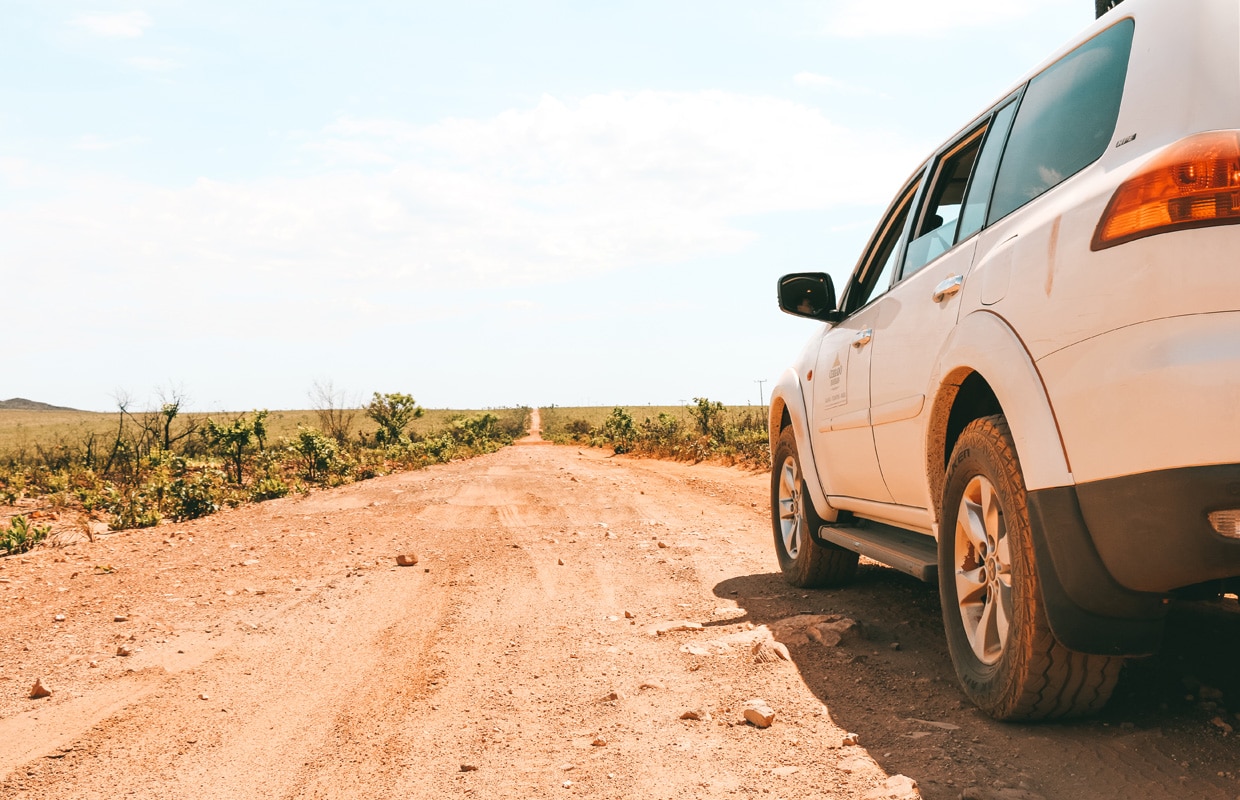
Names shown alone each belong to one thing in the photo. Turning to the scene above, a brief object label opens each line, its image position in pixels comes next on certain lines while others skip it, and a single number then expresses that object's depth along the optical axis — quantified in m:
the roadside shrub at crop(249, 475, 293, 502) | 12.55
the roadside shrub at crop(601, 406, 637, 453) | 30.28
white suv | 2.09
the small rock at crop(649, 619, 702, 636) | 4.45
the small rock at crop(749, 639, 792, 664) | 3.81
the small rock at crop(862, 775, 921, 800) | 2.42
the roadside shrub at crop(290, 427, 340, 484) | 15.27
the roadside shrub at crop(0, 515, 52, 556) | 8.38
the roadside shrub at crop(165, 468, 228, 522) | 11.20
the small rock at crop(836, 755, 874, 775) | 2.66
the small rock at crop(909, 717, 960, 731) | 2.91
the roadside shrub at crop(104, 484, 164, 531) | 10.36
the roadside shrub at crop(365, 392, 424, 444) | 29.39
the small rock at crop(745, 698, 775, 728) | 3.07
